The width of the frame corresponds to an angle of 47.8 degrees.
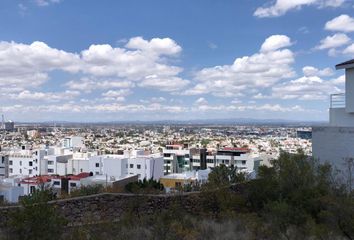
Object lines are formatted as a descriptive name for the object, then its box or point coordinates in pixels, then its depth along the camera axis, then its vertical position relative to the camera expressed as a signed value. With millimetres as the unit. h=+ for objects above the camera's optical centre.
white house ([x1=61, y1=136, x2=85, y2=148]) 91375 -4218
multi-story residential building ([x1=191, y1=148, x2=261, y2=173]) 58938 -5466
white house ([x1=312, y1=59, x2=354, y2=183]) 11609 -423
